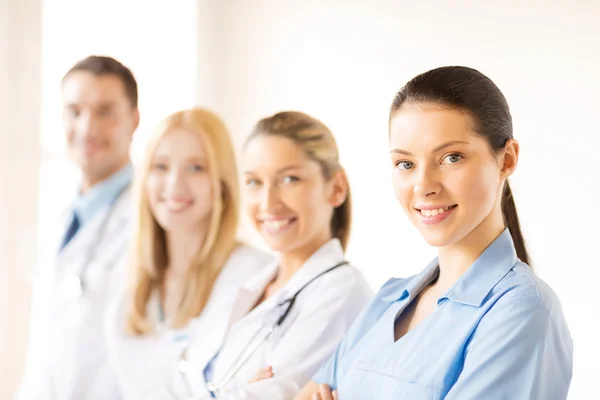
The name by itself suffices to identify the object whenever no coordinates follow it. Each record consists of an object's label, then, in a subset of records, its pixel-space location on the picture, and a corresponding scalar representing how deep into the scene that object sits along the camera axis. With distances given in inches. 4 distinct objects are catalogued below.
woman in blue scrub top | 43.5
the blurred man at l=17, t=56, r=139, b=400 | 89.1
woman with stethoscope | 66.7
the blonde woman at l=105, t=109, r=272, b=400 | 84.2
